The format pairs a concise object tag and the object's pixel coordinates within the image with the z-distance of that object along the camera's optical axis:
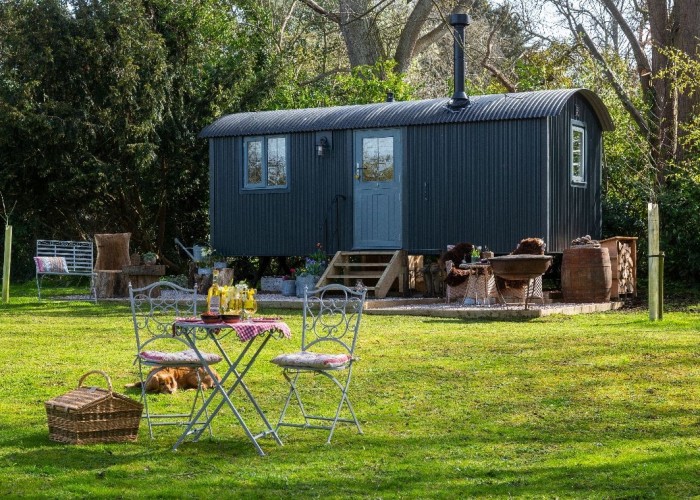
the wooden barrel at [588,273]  15.12
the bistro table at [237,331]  5.57
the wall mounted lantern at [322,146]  17.62
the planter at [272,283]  17.89
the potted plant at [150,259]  17.58
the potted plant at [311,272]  16.58
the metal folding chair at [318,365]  5.84
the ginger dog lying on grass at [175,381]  7.40
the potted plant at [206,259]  18.03
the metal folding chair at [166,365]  5.95
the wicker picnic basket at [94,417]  5.74
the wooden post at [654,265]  12.26
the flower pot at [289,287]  16.88
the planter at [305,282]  16.50
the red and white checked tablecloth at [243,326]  5.56
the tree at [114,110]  19.28
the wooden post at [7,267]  15.92
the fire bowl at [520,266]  13.23
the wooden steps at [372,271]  16.08
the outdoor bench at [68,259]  16.20
